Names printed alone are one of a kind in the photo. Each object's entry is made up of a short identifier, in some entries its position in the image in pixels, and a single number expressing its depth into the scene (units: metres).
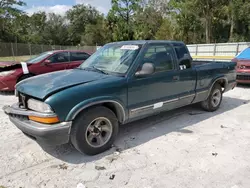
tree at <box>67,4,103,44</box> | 58.84
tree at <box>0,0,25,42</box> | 31.78
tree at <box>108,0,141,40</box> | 43.83
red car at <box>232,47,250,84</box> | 8.41
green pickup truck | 3.09
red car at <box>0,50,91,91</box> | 7.42
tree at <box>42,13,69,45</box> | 57.72
